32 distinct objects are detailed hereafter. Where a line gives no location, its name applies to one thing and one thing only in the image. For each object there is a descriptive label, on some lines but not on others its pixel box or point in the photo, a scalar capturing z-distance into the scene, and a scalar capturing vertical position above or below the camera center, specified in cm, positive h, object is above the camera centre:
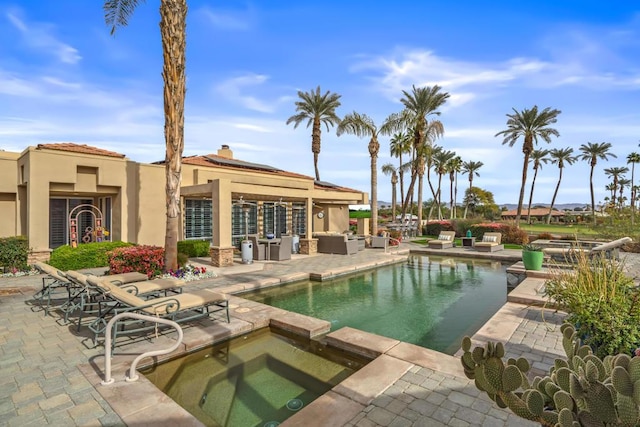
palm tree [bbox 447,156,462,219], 5422 +770
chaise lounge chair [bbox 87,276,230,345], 564 -161
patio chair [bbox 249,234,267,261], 1540 -165
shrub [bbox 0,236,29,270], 1173 -126
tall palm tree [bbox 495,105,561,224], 3247 +891
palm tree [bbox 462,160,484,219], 6788 +964
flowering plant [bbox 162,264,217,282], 1093 -195
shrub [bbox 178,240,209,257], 1570 -151
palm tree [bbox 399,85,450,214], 2761 +921
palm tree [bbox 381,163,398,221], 5276 +745
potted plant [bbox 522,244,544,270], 1083 -146
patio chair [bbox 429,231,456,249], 2050 -172
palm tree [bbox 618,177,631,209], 6738 +630
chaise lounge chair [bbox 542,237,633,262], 1048 -127
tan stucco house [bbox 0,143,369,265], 1273 +90
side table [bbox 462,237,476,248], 2134 -175
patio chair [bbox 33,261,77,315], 742 -163
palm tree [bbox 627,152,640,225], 5606 +918
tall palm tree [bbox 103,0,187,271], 1088 +391
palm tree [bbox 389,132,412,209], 3077 +700
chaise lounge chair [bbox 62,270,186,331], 682 -161
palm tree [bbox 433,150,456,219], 5253 +879
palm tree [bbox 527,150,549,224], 5194 +877
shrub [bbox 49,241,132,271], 1195 -146
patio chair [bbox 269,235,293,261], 1532 -162
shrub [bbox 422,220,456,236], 2992 -115
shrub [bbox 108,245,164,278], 1059 -146
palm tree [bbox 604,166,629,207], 6412 +804
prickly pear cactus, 167 -102
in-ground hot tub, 407 -240
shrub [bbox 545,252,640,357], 380 -119
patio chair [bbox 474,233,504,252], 1903 -173
